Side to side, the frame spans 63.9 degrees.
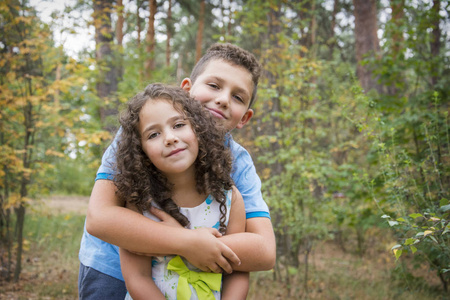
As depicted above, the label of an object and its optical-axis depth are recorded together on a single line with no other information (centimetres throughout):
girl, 144
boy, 137
